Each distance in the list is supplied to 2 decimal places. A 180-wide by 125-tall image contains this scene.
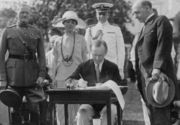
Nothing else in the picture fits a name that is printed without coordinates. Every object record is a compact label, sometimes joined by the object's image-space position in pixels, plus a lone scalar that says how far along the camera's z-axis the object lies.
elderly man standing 6.64
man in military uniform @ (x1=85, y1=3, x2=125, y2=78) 8.57
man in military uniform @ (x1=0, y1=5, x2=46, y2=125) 7.58
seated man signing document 7.18
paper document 6.58
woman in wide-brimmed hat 8.35
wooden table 6.45
